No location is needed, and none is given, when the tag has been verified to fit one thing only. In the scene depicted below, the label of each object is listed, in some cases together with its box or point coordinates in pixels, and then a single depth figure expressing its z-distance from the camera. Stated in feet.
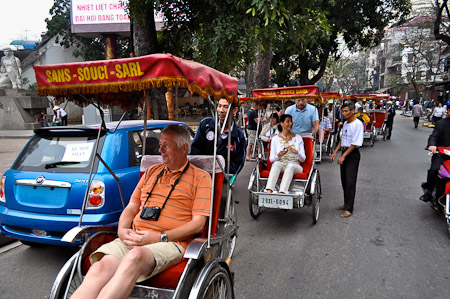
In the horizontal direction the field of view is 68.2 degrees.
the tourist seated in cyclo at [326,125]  35.29
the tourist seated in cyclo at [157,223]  6.92
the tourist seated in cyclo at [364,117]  37.45
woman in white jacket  16.66
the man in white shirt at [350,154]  17.11
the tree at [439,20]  58.23
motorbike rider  16.61
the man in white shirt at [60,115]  51.31
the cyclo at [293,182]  15.53
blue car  11.23
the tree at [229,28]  18.59
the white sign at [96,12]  65.57
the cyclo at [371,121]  44.45
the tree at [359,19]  61.41
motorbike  14.53
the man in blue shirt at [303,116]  23.11
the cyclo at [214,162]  7.04
